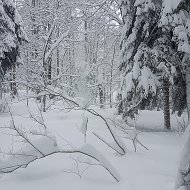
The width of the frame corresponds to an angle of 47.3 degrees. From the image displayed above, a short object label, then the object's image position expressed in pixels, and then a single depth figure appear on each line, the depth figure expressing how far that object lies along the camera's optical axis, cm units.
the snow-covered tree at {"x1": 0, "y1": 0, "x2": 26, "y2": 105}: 851
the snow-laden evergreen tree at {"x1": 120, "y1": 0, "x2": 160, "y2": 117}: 705
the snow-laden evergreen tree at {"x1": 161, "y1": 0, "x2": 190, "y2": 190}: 649
